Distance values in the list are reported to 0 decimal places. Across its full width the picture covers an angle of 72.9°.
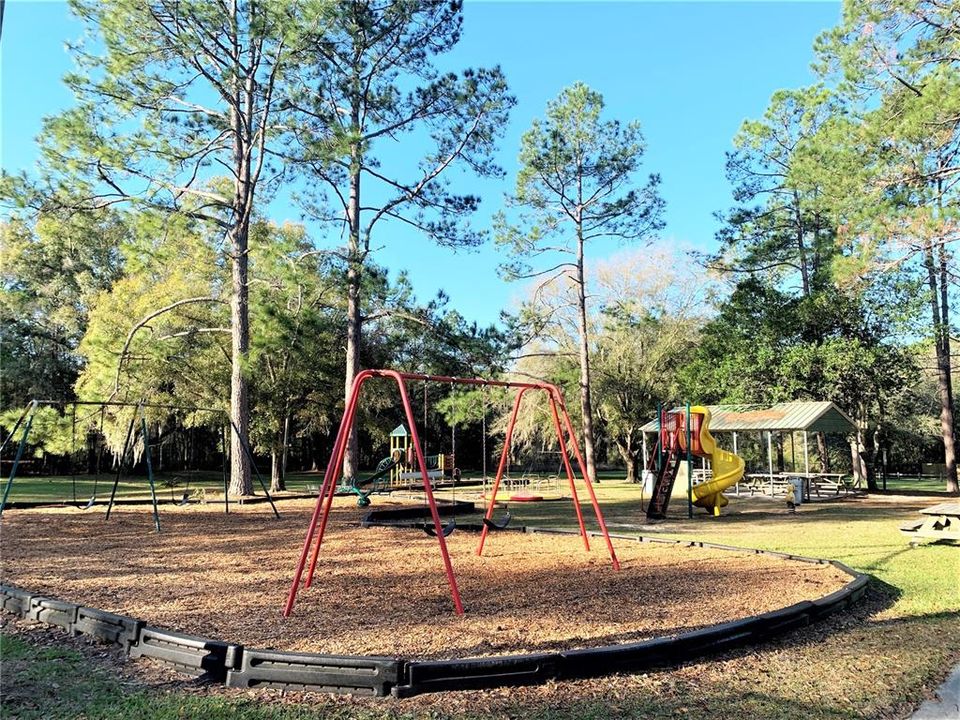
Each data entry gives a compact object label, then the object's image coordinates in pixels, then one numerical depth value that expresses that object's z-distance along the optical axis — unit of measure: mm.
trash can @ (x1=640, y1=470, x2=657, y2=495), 15664
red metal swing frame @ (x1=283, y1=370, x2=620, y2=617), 4855
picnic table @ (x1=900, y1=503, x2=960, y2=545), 8016
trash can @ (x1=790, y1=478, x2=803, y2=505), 14445
